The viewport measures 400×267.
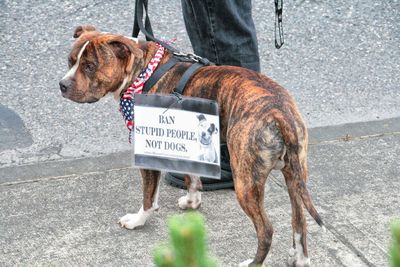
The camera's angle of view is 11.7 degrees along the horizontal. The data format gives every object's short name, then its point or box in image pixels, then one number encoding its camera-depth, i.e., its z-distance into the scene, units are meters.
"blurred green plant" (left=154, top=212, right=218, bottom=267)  2.73
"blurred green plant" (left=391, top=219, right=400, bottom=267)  2.70
